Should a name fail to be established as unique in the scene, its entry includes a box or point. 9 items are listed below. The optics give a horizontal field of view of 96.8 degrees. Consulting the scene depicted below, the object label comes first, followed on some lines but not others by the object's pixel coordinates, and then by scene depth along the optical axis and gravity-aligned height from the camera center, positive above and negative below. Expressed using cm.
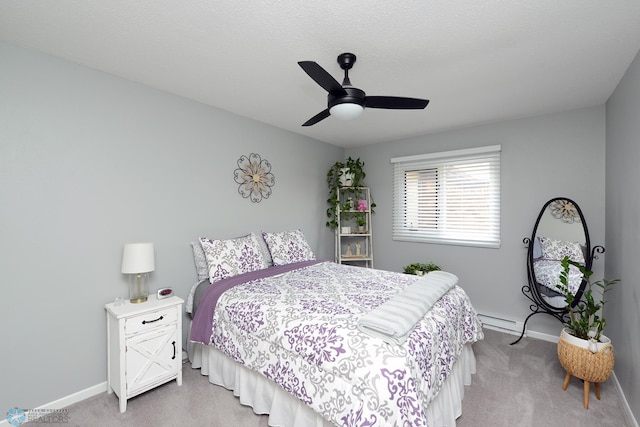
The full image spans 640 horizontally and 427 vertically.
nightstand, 204 -101
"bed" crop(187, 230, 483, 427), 142 -80
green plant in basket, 217 -85
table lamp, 221 -37
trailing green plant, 432 +39
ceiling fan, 176 +77
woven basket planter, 205 -109
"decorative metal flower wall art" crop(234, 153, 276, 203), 329 +43
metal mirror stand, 283 -51
